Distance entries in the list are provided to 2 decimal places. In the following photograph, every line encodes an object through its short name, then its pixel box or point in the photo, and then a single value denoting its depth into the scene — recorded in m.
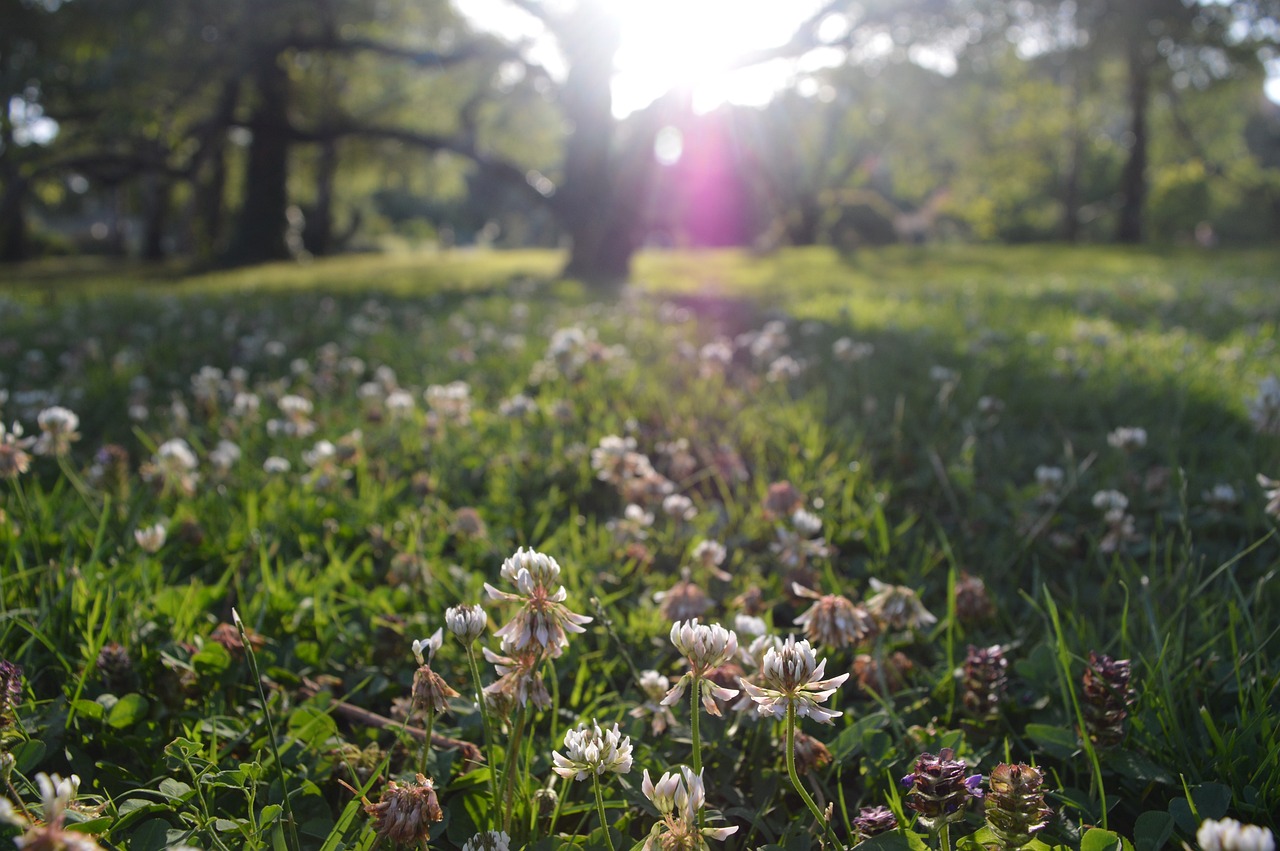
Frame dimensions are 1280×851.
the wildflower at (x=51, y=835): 0.19
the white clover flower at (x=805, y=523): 0.39
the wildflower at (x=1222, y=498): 0.43
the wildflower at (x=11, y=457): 0.36
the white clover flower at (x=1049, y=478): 0.45
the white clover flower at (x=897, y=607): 0.34
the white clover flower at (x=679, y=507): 0.42
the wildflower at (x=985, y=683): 0.32
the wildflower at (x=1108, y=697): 0.29
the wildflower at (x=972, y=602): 0.37
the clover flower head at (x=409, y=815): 0.24
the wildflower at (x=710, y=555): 0.38
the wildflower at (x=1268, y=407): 0.40
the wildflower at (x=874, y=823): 0.25
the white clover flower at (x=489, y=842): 0.25
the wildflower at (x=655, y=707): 0.31
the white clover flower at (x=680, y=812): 0.23
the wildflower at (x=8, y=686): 0.25
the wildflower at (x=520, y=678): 0.26
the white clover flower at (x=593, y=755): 0.24
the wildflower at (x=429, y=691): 0.26
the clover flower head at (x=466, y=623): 0.24
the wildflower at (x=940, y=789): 0.24
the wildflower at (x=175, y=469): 0.44
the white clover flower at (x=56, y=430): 0.39
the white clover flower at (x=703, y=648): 0.23
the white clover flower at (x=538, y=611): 0.25
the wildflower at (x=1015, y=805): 0.24
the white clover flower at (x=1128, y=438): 0.47
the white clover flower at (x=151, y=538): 0.37
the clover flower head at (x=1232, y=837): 0.19
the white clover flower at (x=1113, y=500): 0.41
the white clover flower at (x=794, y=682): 0.23
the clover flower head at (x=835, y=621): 0.31
